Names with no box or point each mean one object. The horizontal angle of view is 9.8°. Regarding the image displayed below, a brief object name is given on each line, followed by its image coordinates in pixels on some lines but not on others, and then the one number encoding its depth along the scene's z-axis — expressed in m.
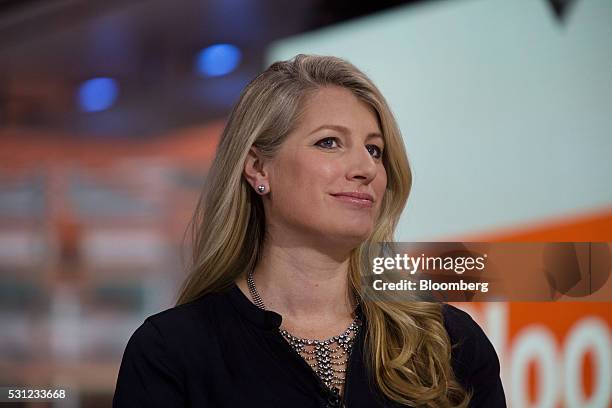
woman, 3.74
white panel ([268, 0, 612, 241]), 4.15
